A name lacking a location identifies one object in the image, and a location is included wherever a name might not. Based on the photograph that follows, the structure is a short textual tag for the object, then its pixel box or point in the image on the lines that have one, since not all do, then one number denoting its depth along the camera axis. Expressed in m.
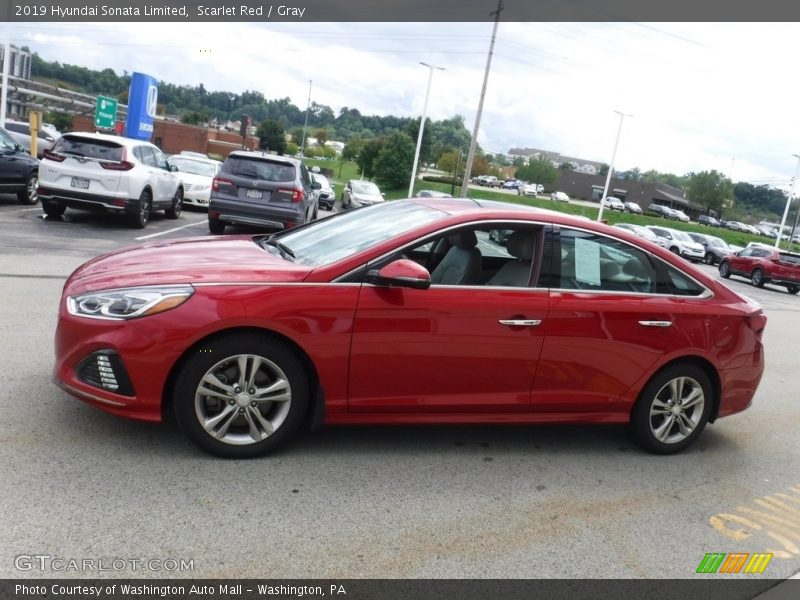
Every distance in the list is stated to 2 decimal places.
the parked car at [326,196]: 29.23
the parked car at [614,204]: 88.29
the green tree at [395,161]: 66.94
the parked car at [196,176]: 19.72
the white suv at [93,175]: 12.72
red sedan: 3.85
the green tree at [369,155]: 71.69
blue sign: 28.09
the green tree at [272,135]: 84.38
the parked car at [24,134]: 26.91
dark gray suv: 13.49
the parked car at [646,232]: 35.66
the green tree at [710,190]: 105.31
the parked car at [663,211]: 91.70
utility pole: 39.12
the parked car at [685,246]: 36.38
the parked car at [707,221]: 93.28
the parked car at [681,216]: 89.88
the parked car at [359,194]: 28.78
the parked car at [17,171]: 14.06
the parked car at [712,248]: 36.70
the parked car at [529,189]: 86.63
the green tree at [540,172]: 108.00
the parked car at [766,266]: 26.36
